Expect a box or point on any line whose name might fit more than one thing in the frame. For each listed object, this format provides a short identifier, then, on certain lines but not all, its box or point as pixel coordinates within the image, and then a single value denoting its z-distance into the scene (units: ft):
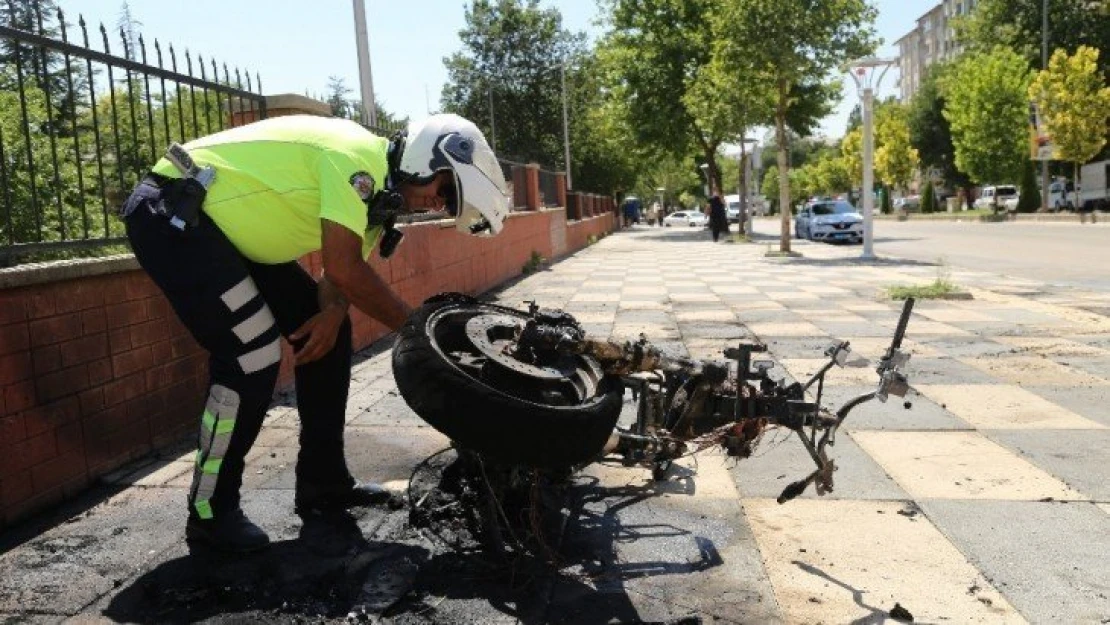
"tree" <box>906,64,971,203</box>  203.92
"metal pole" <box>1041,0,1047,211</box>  130.93
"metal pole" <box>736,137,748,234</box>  104.49
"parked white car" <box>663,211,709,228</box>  195.42
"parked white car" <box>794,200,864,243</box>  89.81
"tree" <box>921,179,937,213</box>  189.26
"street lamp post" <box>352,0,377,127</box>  32.48
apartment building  324.60
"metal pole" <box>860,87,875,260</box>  58.90
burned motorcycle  8.13
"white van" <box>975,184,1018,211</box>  166.26
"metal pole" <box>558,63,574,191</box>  131.83
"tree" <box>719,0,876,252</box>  62.13
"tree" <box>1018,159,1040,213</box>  138.82
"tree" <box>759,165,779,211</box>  326.94
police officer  9.16
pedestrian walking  105.29
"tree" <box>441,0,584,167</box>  151.94
